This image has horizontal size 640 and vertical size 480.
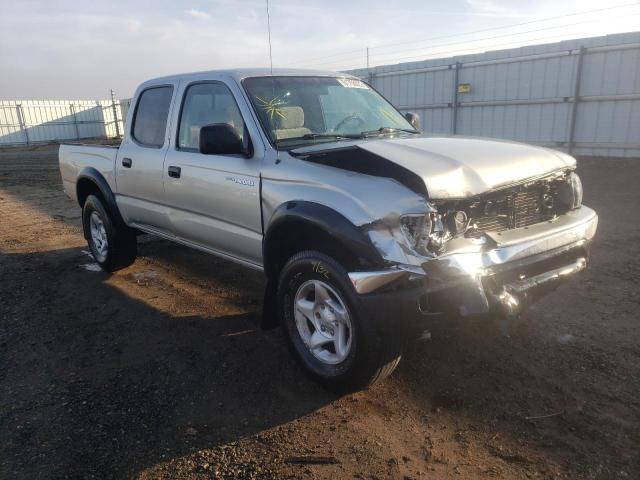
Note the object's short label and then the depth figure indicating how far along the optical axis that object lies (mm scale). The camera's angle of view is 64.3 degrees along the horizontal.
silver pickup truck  2674
